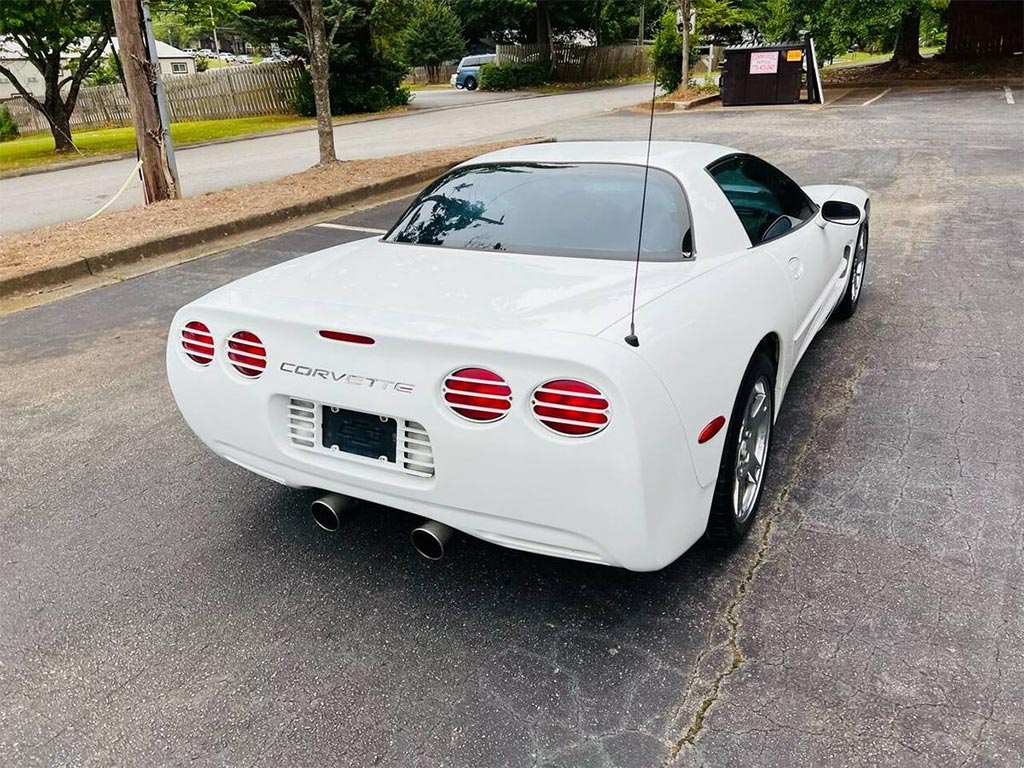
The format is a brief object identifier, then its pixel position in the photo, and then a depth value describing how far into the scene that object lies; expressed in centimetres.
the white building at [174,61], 5191
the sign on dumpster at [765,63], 2103
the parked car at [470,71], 4053
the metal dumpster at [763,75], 2095
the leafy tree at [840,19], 2181
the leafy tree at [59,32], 1770
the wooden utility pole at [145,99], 967
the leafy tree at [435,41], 4772
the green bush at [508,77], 3684
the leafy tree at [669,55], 2486
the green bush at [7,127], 2690
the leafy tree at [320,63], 1193
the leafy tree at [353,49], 2438
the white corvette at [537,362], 231
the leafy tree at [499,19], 3753
